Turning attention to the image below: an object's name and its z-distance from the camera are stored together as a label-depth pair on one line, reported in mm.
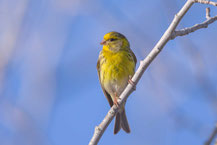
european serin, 9992
